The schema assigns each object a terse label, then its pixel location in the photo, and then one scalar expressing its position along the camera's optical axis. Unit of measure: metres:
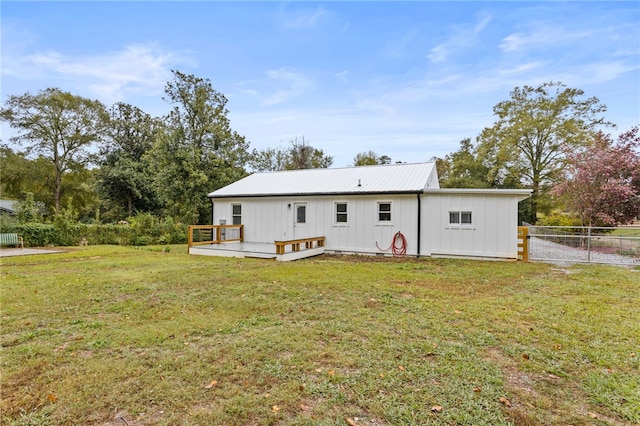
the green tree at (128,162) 25.70
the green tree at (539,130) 21.97
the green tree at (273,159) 31.53
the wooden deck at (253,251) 10.62
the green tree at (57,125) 25.91
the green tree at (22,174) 26.94
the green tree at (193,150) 19.34
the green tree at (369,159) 36.77
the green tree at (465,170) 27.92
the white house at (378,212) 10.20
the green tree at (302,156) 32.66
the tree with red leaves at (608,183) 12.98
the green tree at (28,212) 15.88
